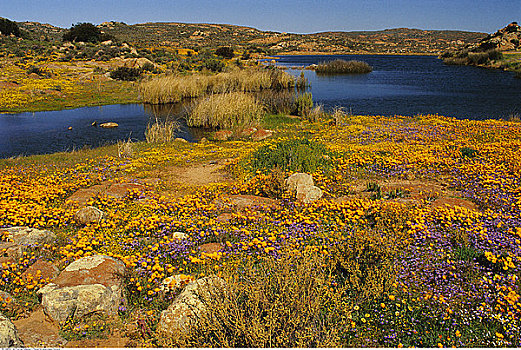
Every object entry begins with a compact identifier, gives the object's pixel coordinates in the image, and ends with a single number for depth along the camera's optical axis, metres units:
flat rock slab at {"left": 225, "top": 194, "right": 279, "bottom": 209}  7.82
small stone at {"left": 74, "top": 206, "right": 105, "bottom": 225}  6.96
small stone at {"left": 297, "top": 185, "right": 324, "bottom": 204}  8.07
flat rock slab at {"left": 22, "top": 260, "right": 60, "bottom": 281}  4.99
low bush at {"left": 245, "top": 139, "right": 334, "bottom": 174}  10.22
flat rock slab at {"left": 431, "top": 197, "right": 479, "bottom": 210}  7.53
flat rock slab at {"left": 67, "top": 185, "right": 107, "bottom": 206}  8.24
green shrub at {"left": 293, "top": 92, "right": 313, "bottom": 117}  20.98
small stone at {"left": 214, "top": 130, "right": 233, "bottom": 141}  16.84
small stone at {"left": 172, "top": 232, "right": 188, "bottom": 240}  6.25
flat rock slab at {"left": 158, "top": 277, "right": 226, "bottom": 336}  3.82
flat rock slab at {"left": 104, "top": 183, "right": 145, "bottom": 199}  8.61
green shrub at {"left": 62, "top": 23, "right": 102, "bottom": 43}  53.94
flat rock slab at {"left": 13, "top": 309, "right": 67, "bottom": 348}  3.83
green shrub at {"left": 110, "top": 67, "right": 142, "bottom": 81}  34.91
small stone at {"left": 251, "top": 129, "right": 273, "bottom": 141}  16.28
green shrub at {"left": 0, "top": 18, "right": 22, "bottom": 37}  52.57
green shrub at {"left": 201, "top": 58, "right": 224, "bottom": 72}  40.98
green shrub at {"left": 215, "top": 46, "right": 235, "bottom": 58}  57.50
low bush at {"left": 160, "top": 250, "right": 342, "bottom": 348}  3.31
